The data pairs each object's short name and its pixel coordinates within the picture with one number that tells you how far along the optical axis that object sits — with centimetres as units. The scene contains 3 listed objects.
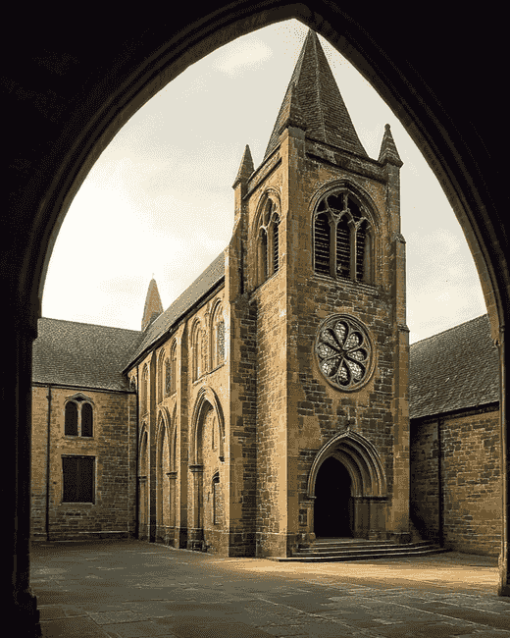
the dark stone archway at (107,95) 515
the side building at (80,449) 2897
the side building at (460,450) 1859
